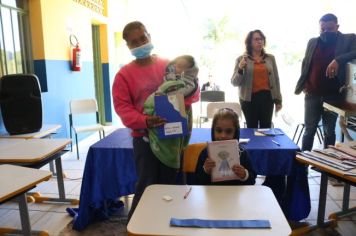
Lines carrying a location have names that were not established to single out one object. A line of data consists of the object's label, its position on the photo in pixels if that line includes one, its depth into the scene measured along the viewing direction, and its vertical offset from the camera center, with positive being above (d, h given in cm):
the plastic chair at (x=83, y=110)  399 -56
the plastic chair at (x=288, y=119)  326 -56
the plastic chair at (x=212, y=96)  527 -46
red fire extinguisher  443 +22
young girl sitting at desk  161 -39
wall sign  492 +119
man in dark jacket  292 -5
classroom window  325 +40
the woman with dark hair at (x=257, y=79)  274 -9
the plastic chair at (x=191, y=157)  177 -52
